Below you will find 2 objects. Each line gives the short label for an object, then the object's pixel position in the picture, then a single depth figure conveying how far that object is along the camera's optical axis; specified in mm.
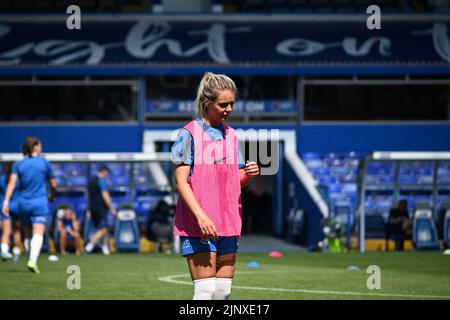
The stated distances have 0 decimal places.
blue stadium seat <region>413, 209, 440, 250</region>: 26734
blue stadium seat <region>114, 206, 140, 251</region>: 27266
